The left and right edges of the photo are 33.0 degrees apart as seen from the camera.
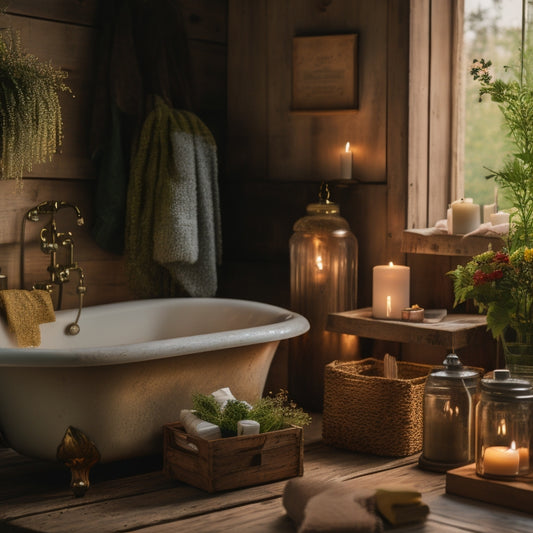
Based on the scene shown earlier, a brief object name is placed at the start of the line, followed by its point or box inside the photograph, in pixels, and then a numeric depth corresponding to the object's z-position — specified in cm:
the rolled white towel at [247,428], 276
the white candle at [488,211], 355
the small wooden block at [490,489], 251
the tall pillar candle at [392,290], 342
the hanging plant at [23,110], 312
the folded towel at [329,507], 223
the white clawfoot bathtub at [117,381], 269
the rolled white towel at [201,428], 273
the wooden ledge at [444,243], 338
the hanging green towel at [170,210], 367
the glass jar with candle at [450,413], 283
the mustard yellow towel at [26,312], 307
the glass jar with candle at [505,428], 259
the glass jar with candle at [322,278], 363
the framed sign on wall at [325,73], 377
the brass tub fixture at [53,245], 343
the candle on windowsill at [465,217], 342
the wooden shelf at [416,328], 316
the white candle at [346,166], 373
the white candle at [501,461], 257
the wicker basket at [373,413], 312
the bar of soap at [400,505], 237
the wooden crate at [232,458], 271
